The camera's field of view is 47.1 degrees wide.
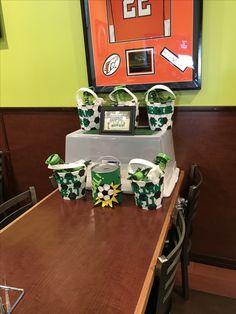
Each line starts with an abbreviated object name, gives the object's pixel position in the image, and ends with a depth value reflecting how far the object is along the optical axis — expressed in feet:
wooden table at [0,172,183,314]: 2.49
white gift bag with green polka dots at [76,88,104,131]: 4.99
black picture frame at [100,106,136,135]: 4.65
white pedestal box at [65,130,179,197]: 4.45
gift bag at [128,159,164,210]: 3.81
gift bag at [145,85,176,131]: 4.72
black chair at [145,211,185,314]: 2.74
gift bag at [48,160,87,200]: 4.28
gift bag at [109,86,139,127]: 4.86
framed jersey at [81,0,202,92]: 4.78
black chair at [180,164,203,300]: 4.37
